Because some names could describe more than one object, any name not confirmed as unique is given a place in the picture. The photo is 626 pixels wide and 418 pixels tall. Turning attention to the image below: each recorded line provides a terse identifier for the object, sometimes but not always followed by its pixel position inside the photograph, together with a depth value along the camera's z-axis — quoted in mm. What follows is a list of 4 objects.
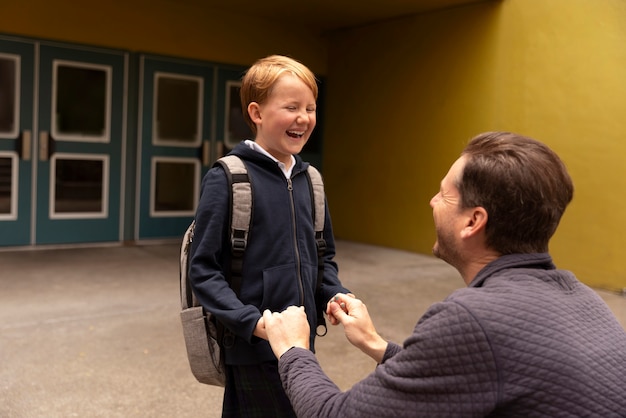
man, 1091
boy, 1862
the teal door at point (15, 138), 6801
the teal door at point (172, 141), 7680
